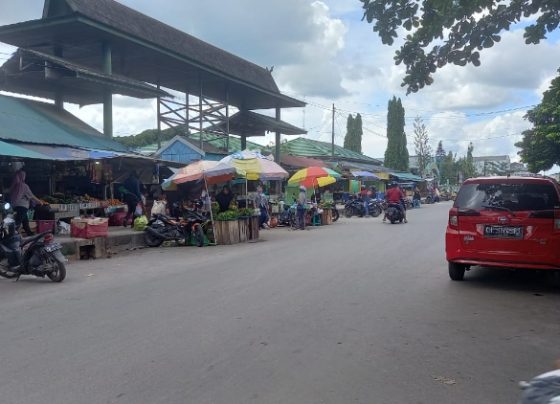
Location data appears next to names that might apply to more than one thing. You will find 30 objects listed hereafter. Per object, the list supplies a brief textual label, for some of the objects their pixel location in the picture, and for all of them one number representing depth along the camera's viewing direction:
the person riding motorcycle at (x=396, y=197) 21.67
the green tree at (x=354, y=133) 71.25
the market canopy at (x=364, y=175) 35.28
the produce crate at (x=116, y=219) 16.84
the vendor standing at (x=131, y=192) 17.56
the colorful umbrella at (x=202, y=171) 14.92
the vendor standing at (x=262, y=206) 20.27
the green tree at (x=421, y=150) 66.88
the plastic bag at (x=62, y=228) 13.99
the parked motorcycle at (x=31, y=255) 8.87
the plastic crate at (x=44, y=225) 13.04
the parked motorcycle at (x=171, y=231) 14.56
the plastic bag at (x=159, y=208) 15.23
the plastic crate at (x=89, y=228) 12.46
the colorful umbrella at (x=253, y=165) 15.50
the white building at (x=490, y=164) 101.00
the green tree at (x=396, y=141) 63.31
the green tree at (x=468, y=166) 88.50
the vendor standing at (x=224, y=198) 16.05
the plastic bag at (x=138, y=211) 15.96
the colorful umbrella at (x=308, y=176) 21.34
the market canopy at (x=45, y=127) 14.81
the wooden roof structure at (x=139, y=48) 18.34
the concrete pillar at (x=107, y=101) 19.27
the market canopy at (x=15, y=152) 11.16
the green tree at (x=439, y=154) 84.62
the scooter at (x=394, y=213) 21.38
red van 7.42
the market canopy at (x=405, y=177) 48.68
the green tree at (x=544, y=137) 27.28
